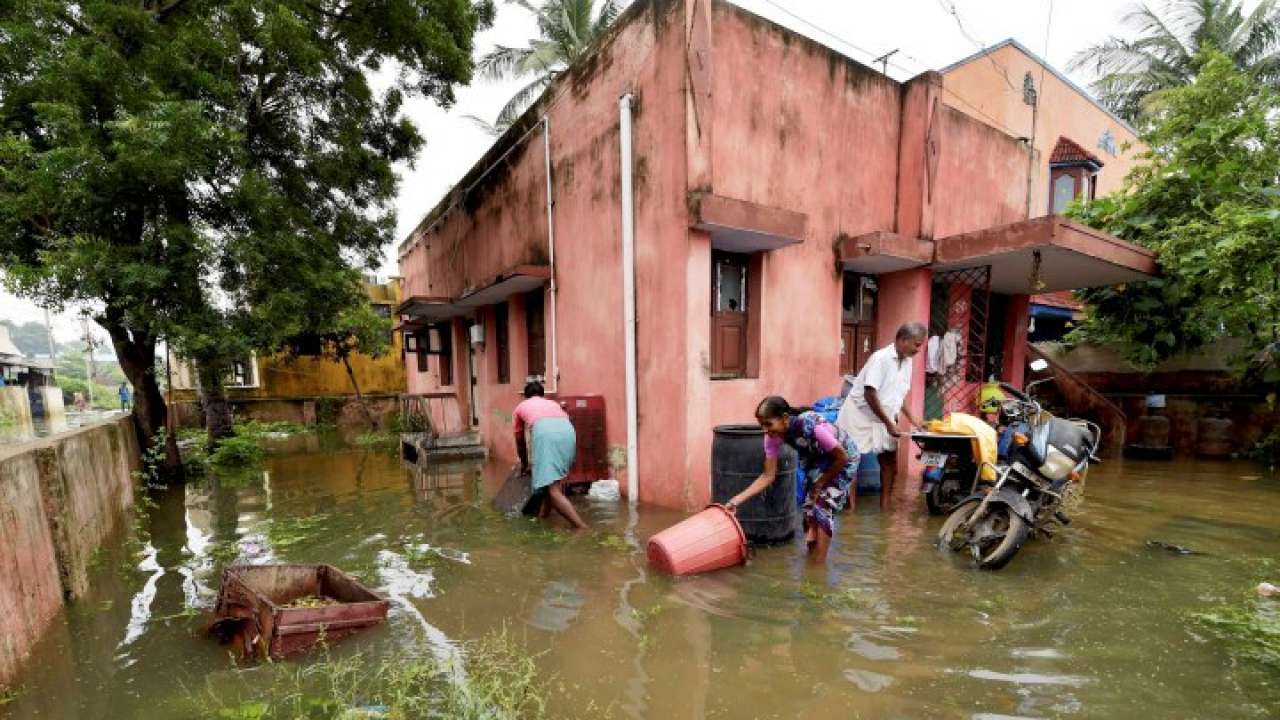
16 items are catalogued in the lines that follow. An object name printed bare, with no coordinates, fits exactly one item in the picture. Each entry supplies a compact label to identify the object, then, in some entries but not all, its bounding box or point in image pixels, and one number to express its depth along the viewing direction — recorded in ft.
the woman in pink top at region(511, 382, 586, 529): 17.65
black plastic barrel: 15.25
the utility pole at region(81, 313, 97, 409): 26.67
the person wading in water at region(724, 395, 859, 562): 13.33
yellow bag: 15.17
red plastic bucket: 13.28
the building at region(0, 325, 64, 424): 48.88
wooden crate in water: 10.03
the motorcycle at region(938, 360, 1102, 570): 13.52
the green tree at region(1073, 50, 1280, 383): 23.82
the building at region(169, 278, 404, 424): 51.72
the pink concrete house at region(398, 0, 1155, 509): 18.83
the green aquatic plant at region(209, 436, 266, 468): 33.12
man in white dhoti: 16.43
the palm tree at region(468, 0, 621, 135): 52.95
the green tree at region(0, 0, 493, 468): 20.24
